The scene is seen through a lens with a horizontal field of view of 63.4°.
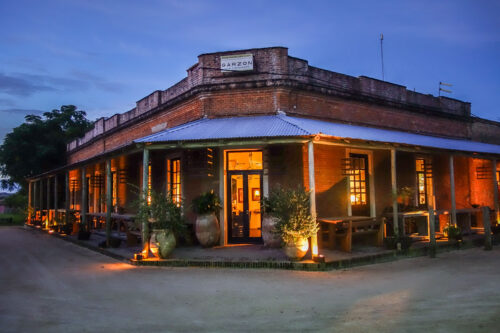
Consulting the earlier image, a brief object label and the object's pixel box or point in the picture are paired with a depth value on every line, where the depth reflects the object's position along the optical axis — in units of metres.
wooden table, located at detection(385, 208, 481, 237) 10.47
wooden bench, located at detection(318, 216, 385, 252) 9.30
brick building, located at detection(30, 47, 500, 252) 9.87
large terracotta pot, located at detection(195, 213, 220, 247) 10.00
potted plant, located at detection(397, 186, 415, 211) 11.67
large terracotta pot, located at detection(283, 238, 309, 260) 8.04
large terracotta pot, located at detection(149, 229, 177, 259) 8.67
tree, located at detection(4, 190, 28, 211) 34.40
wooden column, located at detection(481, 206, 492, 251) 10.36
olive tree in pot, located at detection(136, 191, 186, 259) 8.68
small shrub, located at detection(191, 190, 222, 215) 10.01
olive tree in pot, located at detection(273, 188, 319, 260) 8.02
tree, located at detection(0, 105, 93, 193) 26.41
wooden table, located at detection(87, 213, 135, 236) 10.55
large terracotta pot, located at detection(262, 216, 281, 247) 9.38
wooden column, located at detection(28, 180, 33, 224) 23.04
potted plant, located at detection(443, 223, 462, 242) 10.69
